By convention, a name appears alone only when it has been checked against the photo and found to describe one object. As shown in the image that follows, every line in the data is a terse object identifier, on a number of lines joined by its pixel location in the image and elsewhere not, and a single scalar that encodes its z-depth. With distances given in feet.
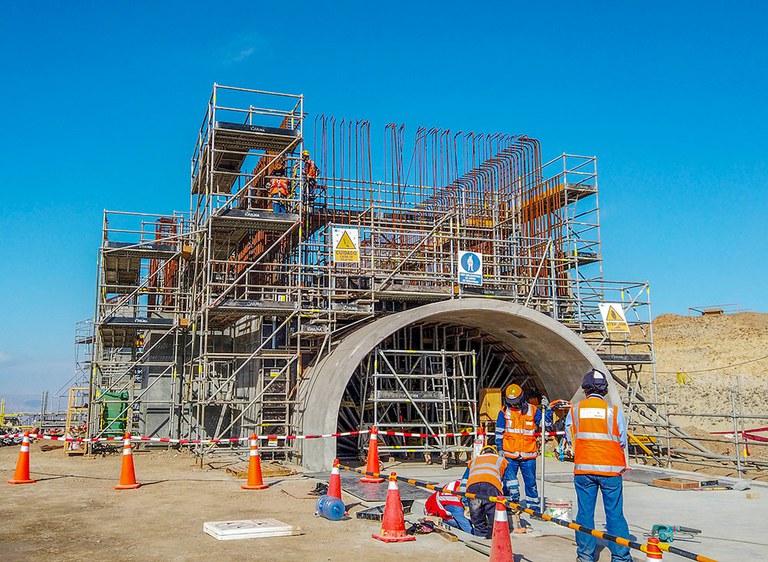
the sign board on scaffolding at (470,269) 63.67
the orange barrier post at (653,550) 17.22
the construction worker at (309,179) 70.08
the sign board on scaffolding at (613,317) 69.92
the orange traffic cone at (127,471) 43.09
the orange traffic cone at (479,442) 41.31
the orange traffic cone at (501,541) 22.67
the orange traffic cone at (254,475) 43.14
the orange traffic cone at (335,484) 35.25
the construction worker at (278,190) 67.75
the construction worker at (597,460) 24.73
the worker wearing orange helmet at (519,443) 33.94
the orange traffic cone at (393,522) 28.68
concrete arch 51.60
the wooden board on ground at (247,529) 28.73
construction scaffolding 61.98
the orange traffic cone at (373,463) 44.67
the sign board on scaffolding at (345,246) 60.85
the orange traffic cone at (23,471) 45.24
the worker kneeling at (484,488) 29.27
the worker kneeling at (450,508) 31.12
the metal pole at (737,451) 51.47
